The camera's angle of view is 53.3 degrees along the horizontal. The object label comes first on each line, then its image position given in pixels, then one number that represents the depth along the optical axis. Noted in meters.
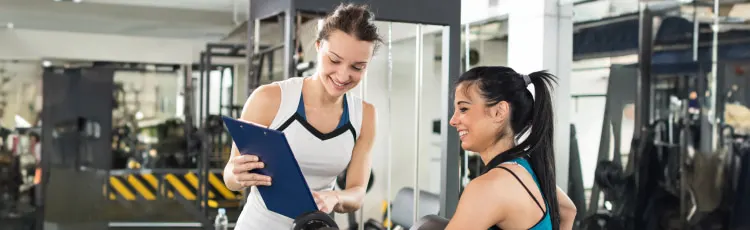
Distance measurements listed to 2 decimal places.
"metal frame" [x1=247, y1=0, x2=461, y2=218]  2.93
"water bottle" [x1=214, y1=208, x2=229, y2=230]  6.00
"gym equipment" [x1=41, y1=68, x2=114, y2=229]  9.78
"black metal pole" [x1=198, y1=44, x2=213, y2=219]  7.59
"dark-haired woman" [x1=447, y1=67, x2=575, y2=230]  1.54
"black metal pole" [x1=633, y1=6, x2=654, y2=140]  4.33
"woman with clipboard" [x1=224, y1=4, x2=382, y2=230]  1.88
